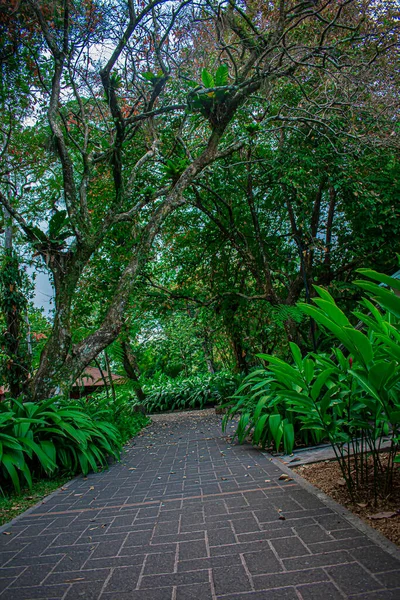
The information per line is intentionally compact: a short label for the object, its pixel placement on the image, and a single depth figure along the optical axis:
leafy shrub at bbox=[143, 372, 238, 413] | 13.77
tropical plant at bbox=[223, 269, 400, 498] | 2.13
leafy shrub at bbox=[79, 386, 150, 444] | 6.51
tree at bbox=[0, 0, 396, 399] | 6.25
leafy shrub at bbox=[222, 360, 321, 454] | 4.41
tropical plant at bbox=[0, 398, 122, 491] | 3.93
